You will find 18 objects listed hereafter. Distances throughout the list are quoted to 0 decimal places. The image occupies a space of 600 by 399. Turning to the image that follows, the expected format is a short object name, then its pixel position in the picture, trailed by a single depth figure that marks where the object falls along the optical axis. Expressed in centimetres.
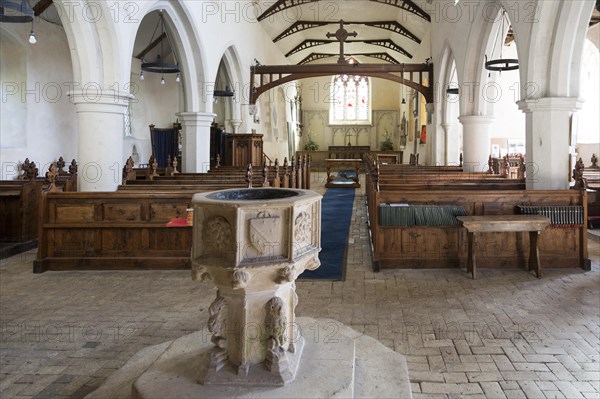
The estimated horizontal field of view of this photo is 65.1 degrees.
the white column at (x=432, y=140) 1320
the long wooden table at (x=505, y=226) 485
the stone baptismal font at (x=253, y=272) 227
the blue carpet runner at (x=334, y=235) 524
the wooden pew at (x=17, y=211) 657
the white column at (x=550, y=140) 603
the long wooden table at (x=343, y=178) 1558
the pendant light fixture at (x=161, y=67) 953
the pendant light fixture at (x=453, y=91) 1084
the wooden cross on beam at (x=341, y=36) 1410
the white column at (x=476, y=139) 945
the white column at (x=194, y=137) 1021
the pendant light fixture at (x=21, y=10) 590
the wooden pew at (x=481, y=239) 532
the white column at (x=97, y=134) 630
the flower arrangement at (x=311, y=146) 2645
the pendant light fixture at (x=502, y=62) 780
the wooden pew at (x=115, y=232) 540
